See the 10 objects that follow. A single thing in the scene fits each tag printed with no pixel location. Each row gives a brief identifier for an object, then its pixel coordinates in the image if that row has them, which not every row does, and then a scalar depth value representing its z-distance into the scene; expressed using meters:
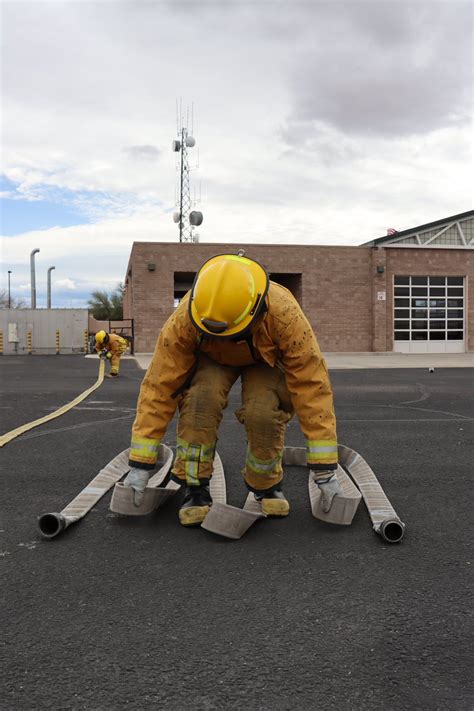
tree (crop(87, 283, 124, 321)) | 57.53
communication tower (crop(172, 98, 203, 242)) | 32.72
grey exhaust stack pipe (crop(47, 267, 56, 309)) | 52.96
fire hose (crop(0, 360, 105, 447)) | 5.84
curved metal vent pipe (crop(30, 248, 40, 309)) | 38.03
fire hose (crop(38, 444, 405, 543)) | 3.04
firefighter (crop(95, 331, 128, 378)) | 14.87
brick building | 25.61
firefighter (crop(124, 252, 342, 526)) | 2.98
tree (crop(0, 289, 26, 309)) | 84.20
